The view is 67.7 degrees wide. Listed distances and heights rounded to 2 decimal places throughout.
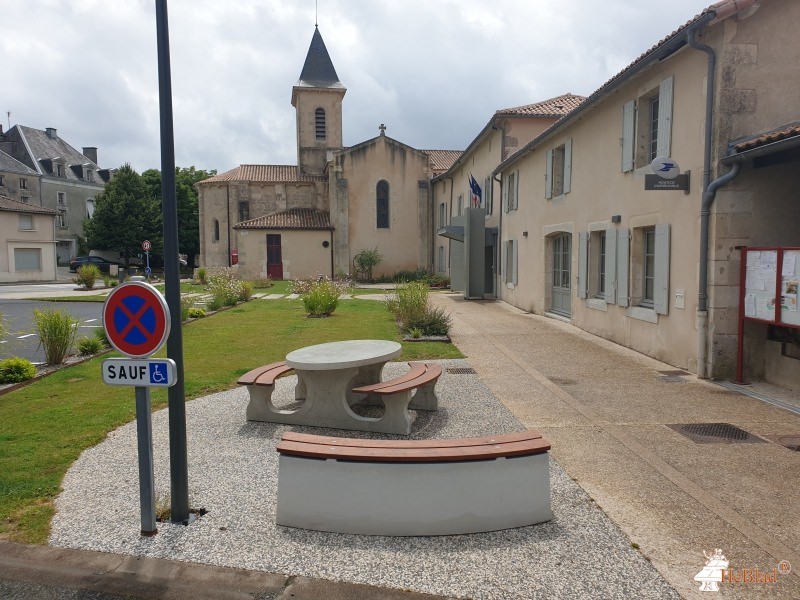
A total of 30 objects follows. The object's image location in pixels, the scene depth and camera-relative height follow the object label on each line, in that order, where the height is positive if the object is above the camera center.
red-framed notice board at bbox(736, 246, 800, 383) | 6.49 -0.40
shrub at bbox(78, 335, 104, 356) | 9.91 -1.49
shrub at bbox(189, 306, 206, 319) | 15.44 -1.48
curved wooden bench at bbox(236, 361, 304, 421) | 5.70 -1.32
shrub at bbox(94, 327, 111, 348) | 10.61 -1.43
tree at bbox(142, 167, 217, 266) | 47.44 +3.83
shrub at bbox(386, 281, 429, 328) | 12.20 -1.01
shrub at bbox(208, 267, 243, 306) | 18.55 -1.07
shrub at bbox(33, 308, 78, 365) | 8.91 -1.16
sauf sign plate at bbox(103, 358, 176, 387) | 3.21 -0.62
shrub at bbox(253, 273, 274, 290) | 28.25 -1.32
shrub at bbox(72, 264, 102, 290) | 27.39 -0.88
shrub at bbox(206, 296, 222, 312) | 17.64 -1.44
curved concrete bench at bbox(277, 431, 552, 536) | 3.43 -1.35
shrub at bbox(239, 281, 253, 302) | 20.78 -1.29
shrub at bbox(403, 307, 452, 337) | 11.54 -1.37
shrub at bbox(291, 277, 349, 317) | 15.31 -1.16
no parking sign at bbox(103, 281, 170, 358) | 3.20 -0.34
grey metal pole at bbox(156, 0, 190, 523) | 3.50 -0.17
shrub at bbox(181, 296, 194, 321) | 14.95 -1.28
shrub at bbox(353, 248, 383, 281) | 32.59 -0.33
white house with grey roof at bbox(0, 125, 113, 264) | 48.12 +6.83
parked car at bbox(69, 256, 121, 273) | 41.44 -0.43
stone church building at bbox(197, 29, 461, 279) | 32.94 +1.78
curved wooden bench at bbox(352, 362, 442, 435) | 5.23 -1.25
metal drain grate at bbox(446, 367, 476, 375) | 8.31 -1.64
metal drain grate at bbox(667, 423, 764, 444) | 5.22 -1.63
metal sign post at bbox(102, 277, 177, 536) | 3.21 -0.41
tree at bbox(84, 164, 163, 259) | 43.34 +2.87
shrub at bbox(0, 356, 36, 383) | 7.70 -1.47
